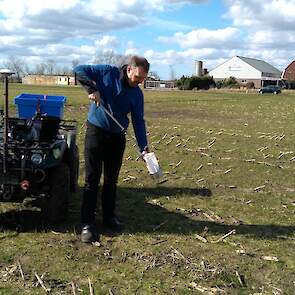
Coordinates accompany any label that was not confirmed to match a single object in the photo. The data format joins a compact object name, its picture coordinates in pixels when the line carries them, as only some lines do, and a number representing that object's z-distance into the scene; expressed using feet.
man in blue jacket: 18.10
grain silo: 379.55
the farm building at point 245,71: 402.42
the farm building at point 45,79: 363.48
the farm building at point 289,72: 409.90
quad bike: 18.97
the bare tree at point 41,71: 469.98
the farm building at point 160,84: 322.06
